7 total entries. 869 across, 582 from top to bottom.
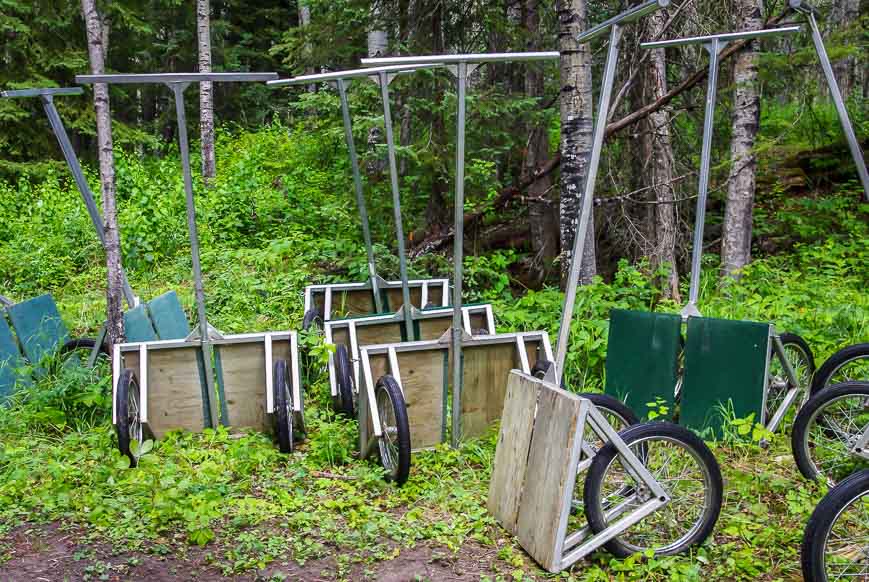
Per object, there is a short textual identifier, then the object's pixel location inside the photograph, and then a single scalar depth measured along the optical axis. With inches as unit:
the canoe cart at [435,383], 200.8
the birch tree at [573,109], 273.6
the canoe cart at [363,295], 291.6
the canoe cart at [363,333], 245.4
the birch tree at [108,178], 243.9
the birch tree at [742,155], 302.7
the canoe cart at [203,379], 207.8
